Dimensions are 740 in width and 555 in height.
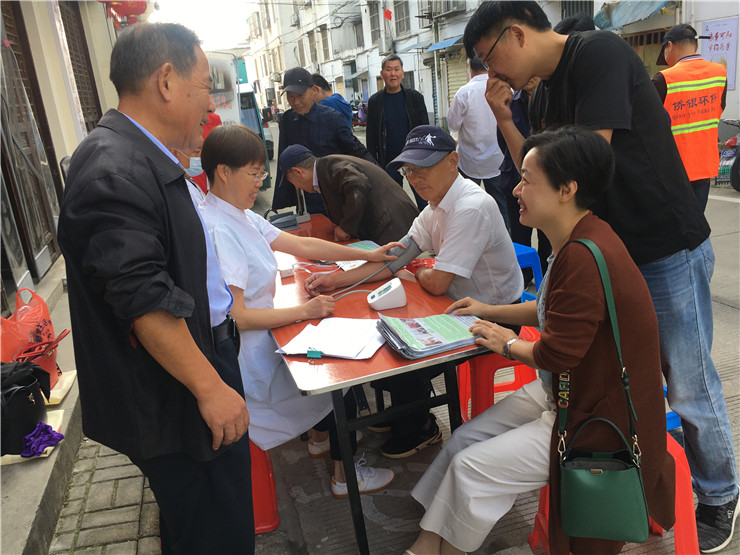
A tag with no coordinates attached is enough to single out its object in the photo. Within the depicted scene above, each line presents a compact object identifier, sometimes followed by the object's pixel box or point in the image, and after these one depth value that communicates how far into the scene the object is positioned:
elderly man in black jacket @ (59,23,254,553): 1.11
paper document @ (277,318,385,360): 1.80
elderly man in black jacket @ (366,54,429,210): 5.47
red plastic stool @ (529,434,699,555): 1.68
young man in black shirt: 1.67
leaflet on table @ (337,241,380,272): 2.87
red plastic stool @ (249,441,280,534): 2.17
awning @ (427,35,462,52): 18.00
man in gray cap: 4.70
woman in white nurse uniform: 2.01
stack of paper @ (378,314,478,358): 1.71
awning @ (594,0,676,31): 8.66
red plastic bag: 2.67
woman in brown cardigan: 1.44
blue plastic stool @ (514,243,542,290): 3.34
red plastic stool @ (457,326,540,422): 2.17
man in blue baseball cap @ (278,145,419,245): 3.41
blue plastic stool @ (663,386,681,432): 2.30
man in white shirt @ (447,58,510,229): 4.69
